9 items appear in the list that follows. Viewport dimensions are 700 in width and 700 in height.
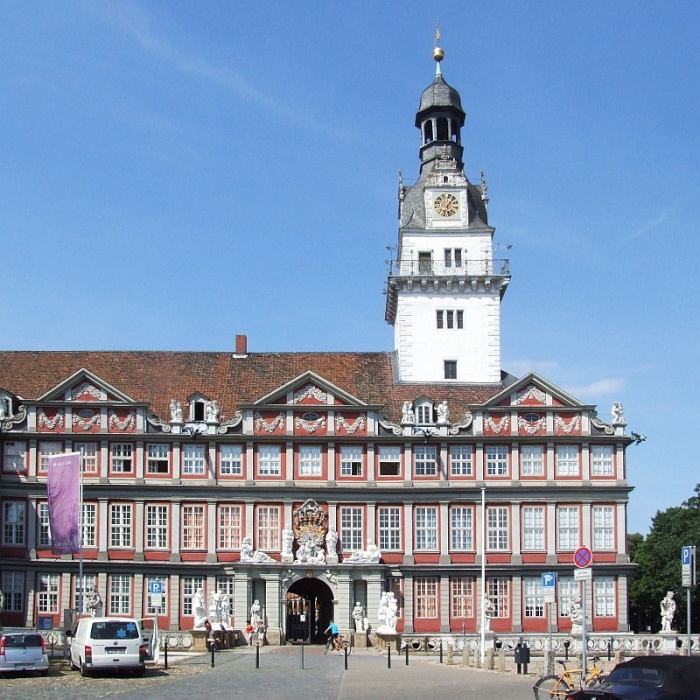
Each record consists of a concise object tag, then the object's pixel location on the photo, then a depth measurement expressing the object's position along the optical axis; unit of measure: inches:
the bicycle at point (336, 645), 2098.9
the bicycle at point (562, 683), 1087.6
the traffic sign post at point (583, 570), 1170.9
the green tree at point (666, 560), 3120.1
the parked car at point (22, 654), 1422.2
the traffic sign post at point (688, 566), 1203.9
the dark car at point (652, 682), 855.7
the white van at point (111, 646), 1422.2
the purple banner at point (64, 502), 1945.1
